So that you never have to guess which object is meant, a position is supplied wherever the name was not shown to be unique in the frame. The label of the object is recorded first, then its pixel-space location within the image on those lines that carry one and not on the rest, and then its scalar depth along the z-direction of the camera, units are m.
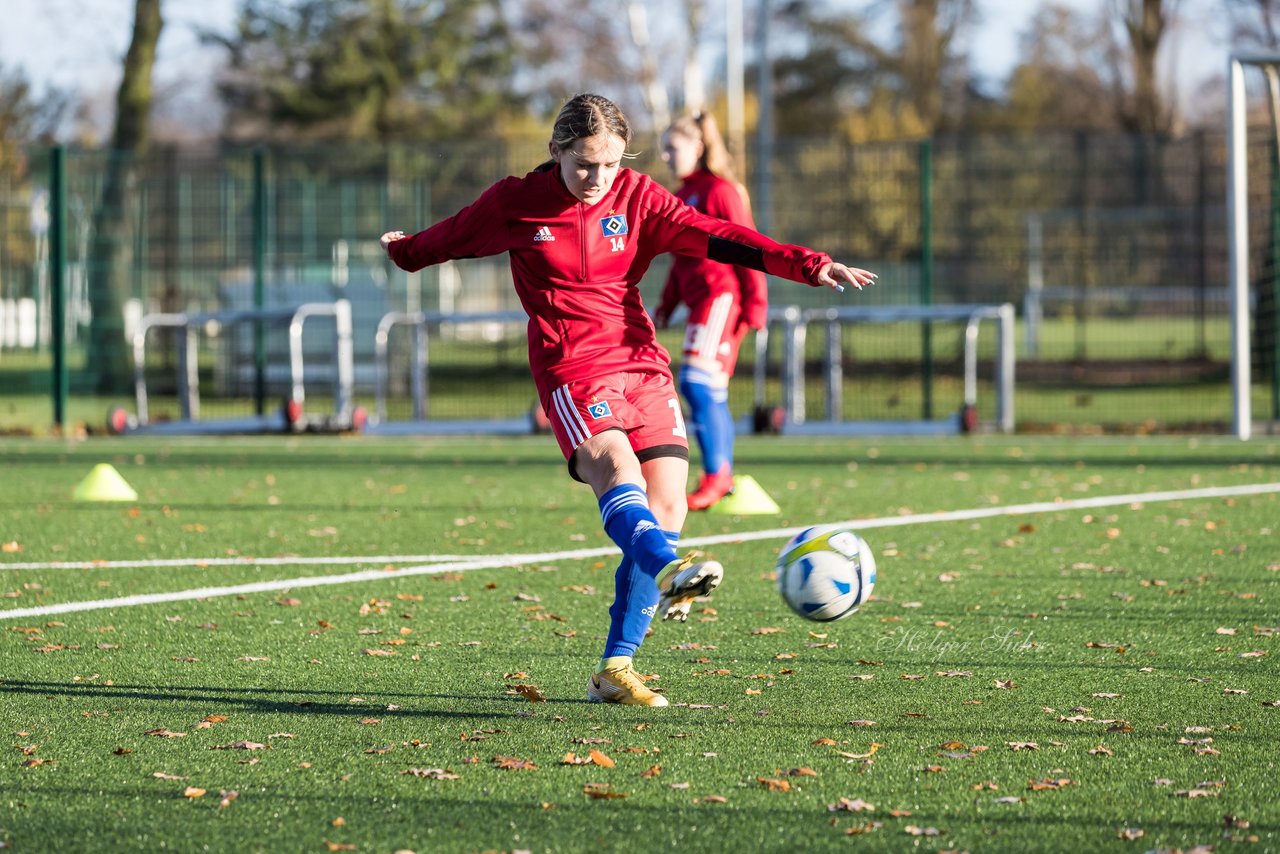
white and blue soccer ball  9.61
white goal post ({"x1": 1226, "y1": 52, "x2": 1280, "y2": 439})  28.28
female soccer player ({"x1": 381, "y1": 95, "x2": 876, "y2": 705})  10.02
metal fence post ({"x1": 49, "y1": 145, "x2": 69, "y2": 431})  36.03
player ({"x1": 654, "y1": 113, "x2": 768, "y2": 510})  18.64
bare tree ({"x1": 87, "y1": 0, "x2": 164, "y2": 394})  38.22
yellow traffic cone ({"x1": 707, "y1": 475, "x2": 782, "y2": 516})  19.83
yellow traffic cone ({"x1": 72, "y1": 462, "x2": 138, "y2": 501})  21.42
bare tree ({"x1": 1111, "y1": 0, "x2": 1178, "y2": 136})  68.06
